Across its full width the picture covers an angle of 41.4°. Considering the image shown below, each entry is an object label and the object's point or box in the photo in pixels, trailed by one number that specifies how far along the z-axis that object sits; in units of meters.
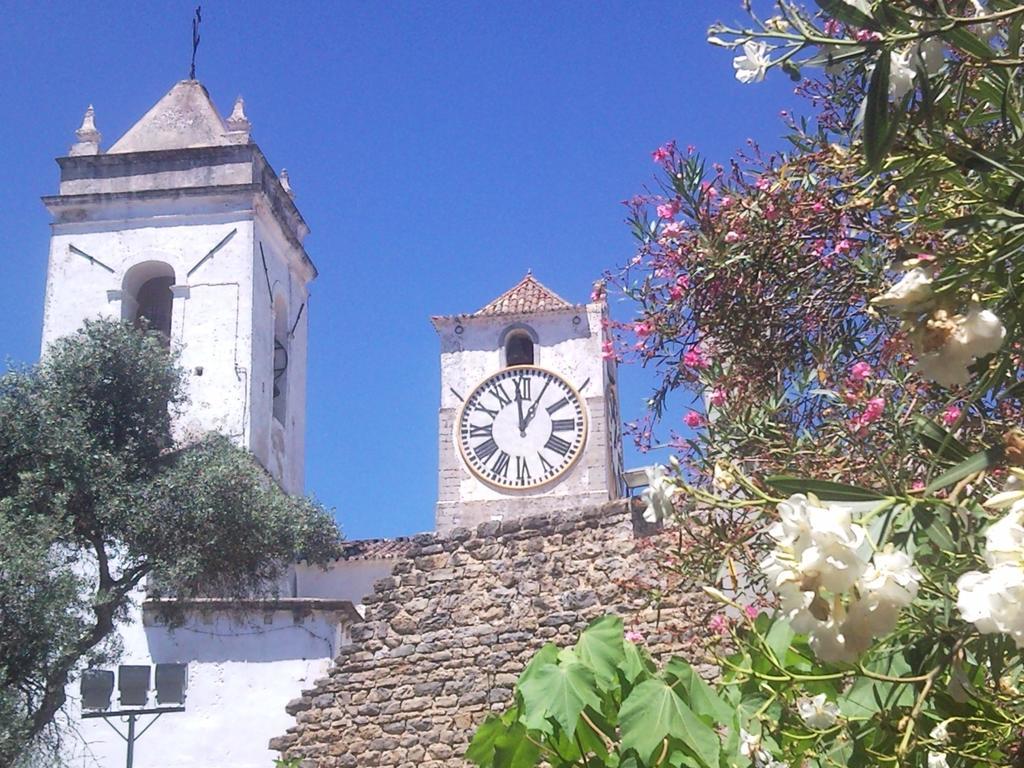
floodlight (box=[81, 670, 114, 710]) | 12.40
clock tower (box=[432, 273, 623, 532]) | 24.52
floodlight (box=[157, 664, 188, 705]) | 13.15
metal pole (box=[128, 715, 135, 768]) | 12.10
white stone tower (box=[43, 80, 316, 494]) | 21.11
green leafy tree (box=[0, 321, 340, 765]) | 12.29
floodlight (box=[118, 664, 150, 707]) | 12.72
